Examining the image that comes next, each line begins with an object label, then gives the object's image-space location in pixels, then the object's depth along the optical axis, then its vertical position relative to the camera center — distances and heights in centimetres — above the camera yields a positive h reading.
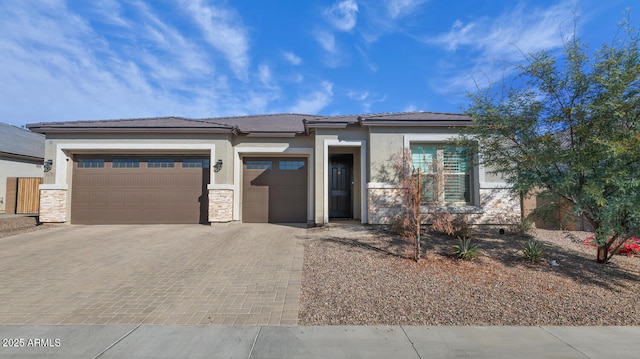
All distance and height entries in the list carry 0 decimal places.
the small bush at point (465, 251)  610 -133
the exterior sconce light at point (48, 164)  1052 +89
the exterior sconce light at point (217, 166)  1068 +90
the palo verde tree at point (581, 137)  477 +112
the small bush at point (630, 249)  679 -137
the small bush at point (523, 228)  851 -112
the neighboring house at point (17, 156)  1383 +166
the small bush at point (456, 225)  650 -88
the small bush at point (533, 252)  593 -129
